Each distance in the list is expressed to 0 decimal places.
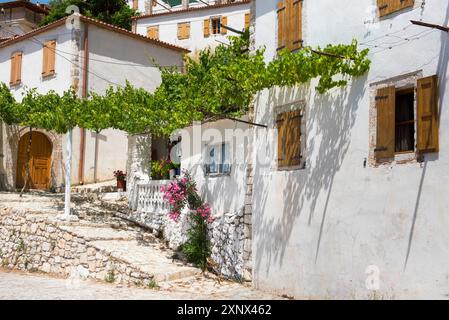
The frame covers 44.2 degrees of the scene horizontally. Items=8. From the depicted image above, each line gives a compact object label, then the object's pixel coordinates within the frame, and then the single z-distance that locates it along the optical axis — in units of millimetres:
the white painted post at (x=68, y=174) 15062
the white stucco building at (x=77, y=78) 21469
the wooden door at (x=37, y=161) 21766
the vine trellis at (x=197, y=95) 9445
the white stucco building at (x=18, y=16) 38875
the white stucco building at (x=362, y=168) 7730
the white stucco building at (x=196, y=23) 35062
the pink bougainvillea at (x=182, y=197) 13477
